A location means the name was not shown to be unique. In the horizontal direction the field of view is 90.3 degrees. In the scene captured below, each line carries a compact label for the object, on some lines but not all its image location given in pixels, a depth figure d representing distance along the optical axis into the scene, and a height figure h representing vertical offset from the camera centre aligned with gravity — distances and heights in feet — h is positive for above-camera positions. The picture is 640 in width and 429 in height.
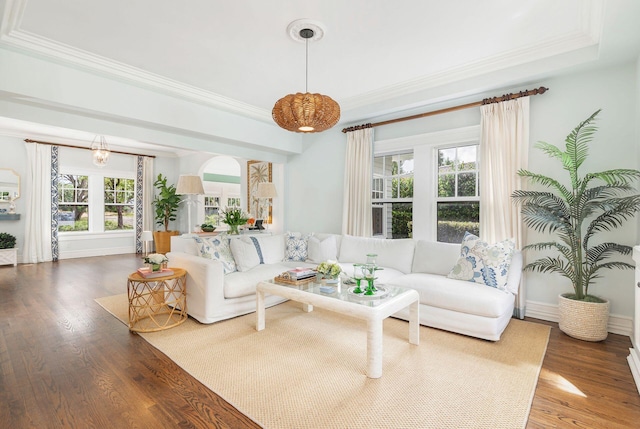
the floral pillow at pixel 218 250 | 11.94 -1.42
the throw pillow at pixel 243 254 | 12.59 -1.65
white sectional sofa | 9.72 -2.27
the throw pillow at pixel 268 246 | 13.94 -1.51
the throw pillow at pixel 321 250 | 14.80 -1.70
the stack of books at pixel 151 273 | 10.23 -1.97
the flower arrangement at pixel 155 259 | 10.34 -1.52
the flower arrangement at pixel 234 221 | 16.97 -0.41
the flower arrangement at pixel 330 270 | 9.96 -1.77
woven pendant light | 8.97 +2.98
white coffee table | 7.44 -2.39
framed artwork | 21.96 +2.48
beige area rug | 6.09 -3.81
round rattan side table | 10.25 -3.55
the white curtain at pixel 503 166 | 11.62 +1.81
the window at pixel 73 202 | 24.34 +0.82
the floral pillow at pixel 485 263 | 10.34 -1.63
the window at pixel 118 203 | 26.58 +0.86
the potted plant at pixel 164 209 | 27.27 +0.32
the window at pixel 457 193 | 13.56 +0.90
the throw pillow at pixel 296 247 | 15.07 -1.62
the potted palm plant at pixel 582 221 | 9.43 -0.21
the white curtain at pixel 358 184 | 15.96 +1.51
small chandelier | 20.27 +3.69
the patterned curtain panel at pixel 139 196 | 27.71 +1.48
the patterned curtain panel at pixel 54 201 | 23.24 +0.86
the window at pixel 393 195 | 15.48 +0.92
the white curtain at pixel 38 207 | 22.16 +0.41
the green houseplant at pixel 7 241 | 20.63 -1.85
